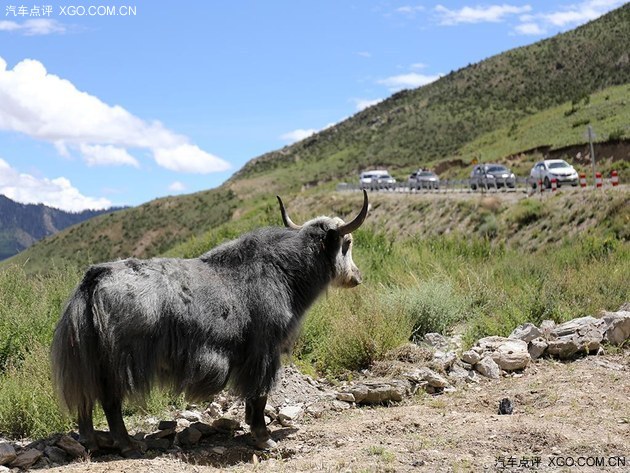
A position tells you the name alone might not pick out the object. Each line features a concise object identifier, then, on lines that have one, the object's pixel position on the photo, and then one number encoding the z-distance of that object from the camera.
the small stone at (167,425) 8.23
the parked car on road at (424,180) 49.47
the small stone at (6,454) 7.07
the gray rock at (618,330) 10.96
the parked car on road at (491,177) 42.22
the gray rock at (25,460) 7.12
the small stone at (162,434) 8.11
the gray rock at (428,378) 9.69
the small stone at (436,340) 11.85
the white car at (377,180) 55.50
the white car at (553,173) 38.16
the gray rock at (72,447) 7.38
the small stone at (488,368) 10.17
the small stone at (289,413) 8.88
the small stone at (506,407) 8.38
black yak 7.19
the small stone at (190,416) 8.82
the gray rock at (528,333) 11.03
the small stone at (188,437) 8.08
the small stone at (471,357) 10.43
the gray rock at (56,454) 7.32
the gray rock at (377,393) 9.36
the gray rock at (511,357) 10.28
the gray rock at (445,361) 10.32
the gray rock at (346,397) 9.38
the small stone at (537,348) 10.75
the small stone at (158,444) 7.81
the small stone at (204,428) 8.30
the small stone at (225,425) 8.54
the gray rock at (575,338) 10.70
